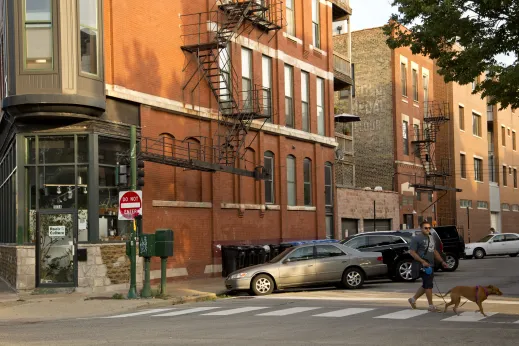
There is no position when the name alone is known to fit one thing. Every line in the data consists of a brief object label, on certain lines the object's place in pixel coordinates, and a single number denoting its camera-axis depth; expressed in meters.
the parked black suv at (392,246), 24.00
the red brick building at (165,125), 21.33
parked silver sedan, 20.39
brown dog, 13.60
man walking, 14.78
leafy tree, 17.00
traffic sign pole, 19.41
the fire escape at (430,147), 48.56
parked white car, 42.06
